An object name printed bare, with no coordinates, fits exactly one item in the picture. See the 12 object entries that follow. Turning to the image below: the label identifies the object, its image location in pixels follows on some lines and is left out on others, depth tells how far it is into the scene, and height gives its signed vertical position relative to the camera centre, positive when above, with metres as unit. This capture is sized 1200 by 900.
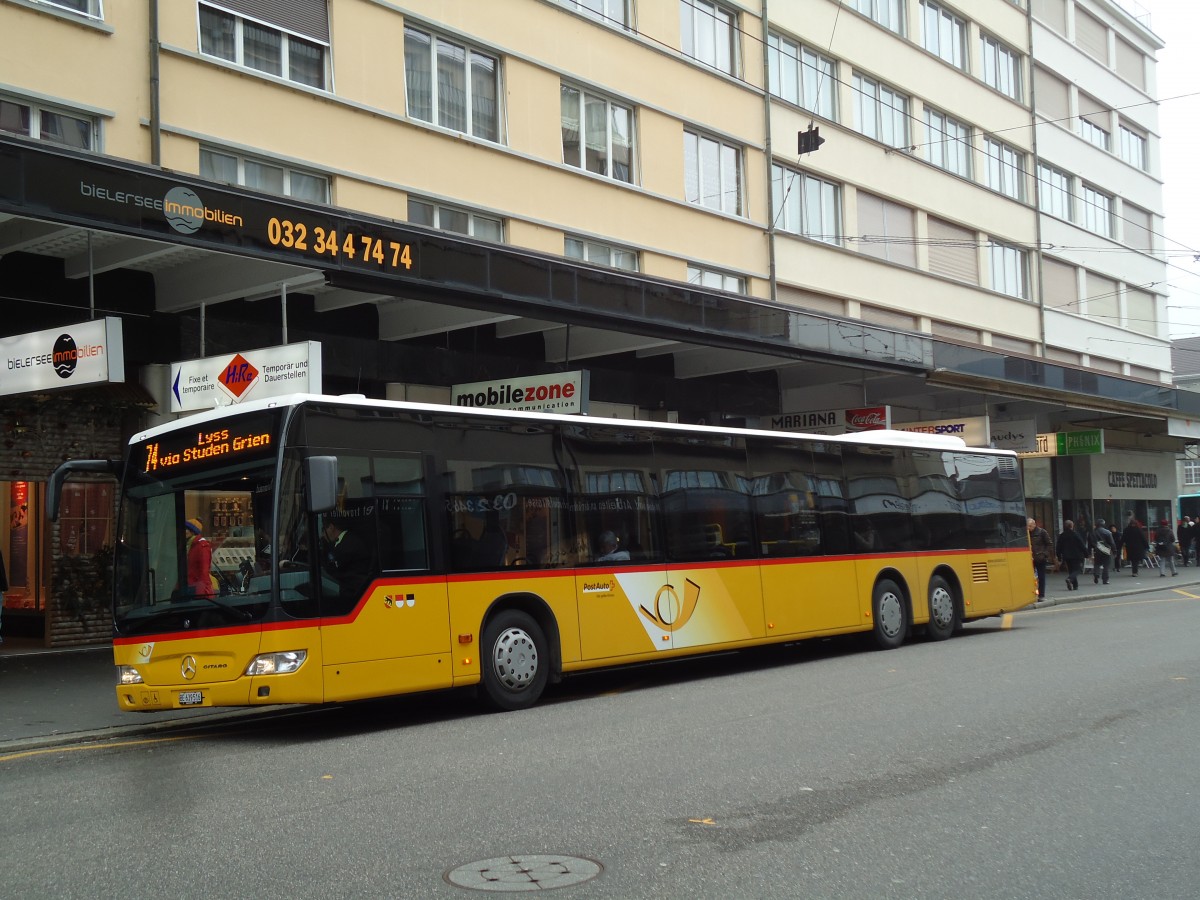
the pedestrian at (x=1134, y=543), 36.34 -1.60
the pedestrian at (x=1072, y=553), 30.44 -1.54
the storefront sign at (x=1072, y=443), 34.63 +1.33
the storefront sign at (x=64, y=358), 12.16 +1.60
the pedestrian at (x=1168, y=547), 36.59 -1.76
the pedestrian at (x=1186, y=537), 43.22 -1.76
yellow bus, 10.05 -0.42
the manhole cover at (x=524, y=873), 5.40 -1.66
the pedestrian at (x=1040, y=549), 27.75 -1.35
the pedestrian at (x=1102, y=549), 32.19 -1.54
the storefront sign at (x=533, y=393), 16.84 +1.58
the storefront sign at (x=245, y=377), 12.96 +1.48
